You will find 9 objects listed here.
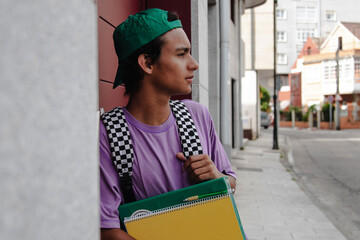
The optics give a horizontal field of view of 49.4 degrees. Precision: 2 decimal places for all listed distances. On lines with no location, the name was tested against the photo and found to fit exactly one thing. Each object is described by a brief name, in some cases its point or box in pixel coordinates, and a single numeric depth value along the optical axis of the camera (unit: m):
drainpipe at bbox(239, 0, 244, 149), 16.36
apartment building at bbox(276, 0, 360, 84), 61.00
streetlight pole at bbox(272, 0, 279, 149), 17.56
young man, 1.54
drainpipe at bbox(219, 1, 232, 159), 8.78
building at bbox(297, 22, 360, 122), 42.56
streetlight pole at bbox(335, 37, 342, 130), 38.31
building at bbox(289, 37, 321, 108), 47.66
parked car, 41.25
